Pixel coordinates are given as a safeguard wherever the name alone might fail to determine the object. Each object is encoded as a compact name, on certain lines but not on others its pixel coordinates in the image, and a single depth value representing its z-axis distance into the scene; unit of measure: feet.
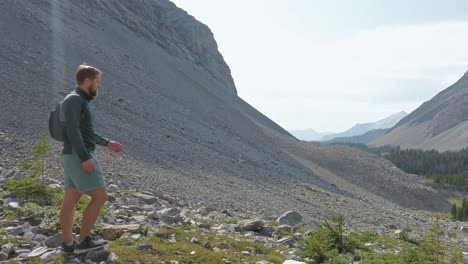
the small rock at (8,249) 27.55
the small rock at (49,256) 26.20
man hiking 24.70
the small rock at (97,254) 26.73
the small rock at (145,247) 29.61
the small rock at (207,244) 34.45
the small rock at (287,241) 43.45
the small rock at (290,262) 30.73
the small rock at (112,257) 26.58
